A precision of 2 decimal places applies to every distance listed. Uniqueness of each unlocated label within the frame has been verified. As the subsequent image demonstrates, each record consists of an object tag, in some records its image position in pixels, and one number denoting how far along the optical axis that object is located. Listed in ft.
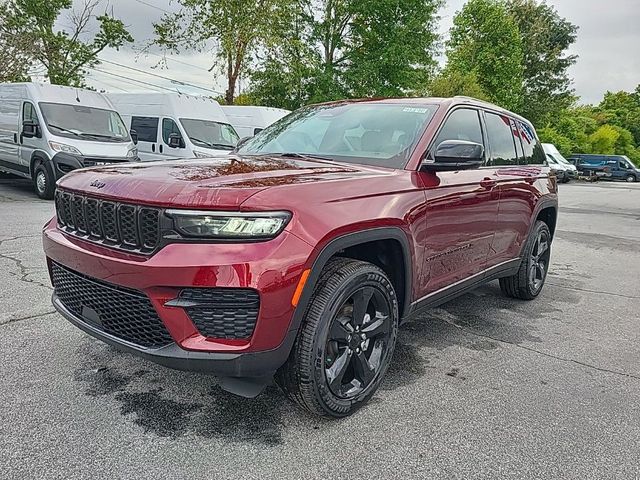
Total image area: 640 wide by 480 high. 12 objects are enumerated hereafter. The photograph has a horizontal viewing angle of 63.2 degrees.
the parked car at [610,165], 116.26
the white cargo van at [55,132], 32.99
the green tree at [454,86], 103.38
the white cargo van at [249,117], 52.54
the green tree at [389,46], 82.12
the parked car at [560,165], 88.69
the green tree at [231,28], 57.00
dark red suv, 7.16
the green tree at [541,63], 133.28
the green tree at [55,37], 60.23
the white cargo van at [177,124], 41.98
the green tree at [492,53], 118.01
